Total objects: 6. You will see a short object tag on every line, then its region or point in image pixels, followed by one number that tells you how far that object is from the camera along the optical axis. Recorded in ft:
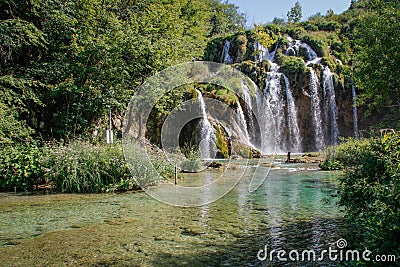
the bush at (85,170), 32.30
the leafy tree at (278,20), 185.92
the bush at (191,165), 47.42
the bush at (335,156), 47.60
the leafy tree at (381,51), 35.50
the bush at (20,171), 34.01
